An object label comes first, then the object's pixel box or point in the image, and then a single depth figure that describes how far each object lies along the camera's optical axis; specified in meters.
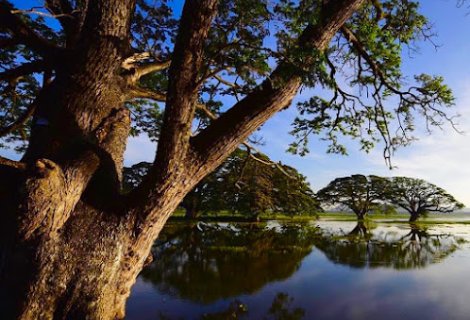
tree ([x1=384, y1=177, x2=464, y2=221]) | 48.19
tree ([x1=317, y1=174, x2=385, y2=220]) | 46.75
